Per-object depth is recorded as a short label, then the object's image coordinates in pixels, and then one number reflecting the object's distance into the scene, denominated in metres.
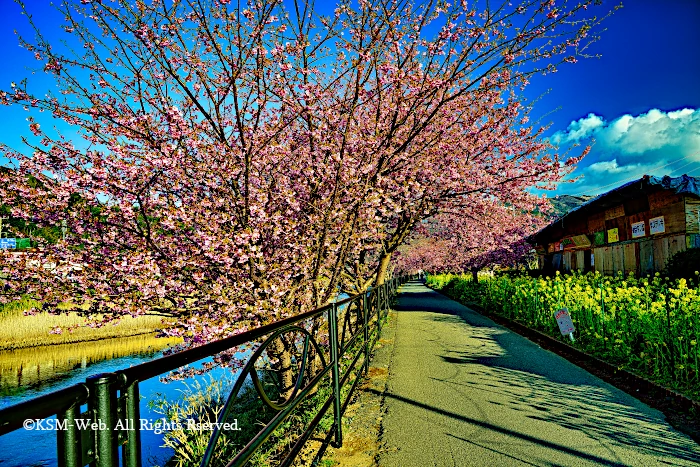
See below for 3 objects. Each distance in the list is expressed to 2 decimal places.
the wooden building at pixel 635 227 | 9.82
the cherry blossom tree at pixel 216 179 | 4.98
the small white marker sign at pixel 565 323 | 8.23
